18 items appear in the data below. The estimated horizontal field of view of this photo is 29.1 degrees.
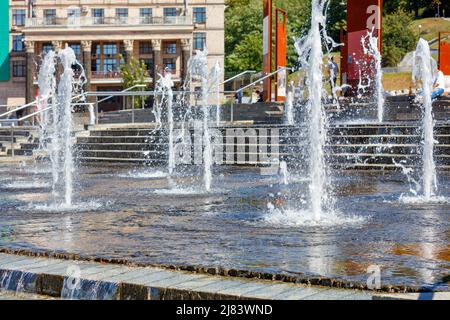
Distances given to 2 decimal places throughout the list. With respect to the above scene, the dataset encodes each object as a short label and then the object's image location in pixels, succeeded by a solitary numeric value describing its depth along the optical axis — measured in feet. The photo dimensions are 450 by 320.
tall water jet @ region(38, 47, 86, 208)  37.31
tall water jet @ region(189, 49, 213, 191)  42.37
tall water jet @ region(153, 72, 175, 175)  58.23
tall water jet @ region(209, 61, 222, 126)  79.36
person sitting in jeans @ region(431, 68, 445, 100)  72.87
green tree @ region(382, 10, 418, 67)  239.30
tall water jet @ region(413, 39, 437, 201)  35.88
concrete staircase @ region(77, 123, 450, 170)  50.34
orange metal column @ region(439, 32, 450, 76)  99.57
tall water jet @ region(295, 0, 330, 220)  31.24
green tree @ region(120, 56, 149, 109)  203.71
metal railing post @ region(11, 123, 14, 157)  72.84
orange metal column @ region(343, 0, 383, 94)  74.84
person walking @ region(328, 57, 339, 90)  85.06
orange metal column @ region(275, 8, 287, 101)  92.36
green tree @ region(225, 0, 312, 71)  227.36
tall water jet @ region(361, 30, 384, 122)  70.61
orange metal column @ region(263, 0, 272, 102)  93.35
